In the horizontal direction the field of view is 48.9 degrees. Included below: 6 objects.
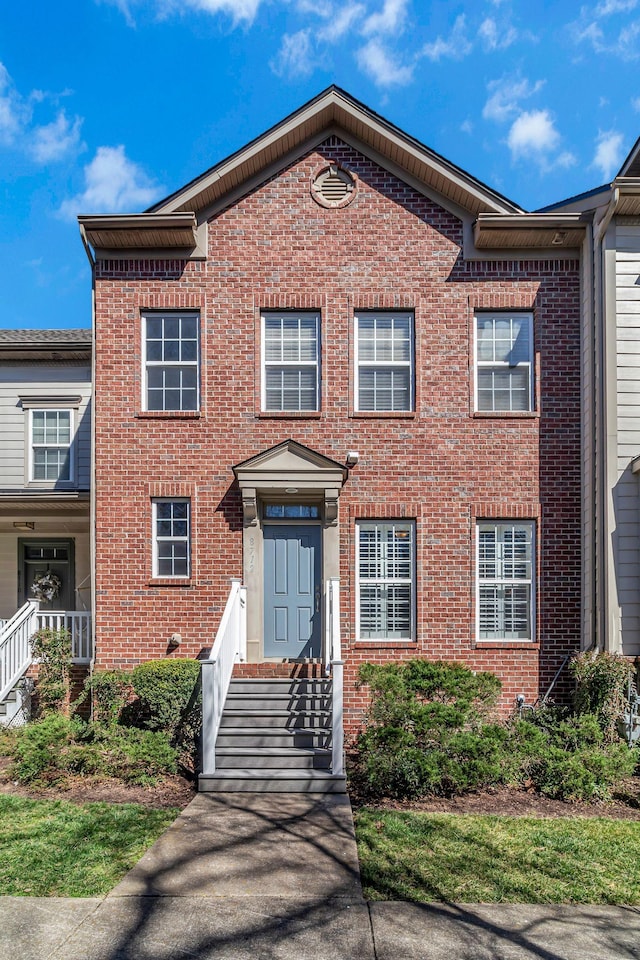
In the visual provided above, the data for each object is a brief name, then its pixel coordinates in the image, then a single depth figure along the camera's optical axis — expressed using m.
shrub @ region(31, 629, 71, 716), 10.43
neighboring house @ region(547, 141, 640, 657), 9.77
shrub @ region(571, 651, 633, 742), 9.20
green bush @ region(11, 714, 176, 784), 8.13
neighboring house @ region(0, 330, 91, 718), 13.98
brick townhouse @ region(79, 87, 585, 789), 10.41
